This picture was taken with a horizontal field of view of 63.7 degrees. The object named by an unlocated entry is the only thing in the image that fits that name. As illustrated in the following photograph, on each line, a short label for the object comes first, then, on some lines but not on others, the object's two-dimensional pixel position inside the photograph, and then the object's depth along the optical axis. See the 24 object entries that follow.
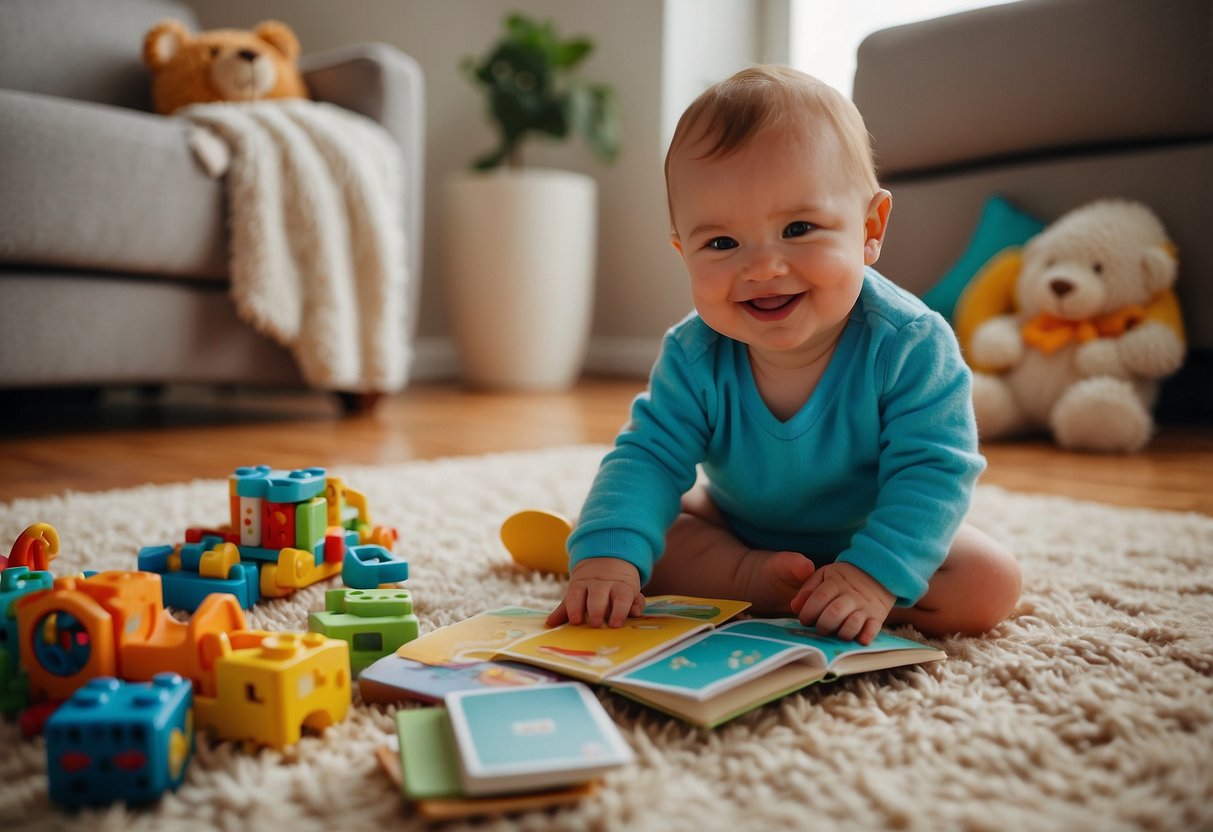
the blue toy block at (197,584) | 0.75
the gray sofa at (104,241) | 1.49
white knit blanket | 1.74
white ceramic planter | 2.64
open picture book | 0.54
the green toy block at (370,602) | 0.65
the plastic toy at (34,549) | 0.69
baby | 0.67
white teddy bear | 1.63
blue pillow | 1.88
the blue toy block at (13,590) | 0.57
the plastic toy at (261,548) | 0.75
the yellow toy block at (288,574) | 0.76
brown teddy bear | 2.01
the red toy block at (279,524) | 0.79
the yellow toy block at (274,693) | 0.51
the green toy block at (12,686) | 0.56
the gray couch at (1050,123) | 1.72
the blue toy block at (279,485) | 0.77
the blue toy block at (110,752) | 0.45
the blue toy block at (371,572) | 0.74
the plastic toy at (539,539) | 0.88
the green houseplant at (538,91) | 2.56
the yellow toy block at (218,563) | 0.75
